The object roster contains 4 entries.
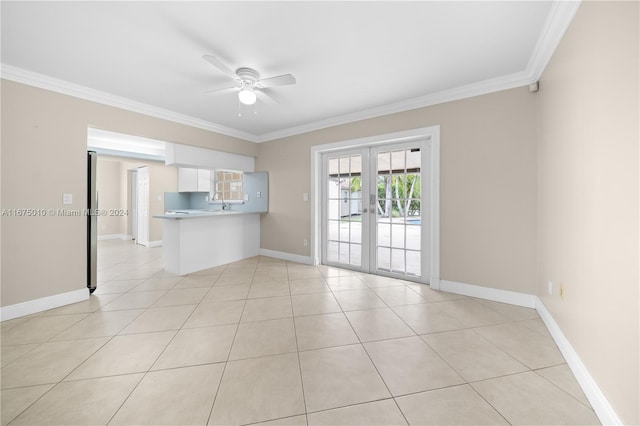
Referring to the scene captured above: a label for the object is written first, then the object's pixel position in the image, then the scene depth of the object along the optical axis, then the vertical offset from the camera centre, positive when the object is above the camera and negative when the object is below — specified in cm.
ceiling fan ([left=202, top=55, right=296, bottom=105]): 227 +130
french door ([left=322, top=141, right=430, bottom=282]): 335 +4
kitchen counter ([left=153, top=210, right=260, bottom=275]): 376 -47
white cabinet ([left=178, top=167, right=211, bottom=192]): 596 +82
